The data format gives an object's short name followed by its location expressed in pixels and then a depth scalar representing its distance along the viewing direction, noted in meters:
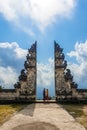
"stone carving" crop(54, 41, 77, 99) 9.33
